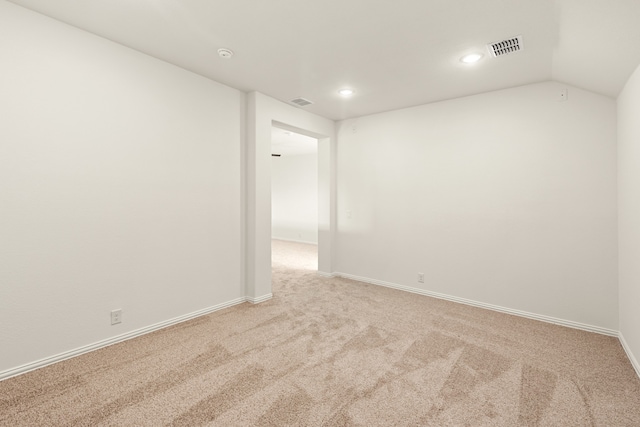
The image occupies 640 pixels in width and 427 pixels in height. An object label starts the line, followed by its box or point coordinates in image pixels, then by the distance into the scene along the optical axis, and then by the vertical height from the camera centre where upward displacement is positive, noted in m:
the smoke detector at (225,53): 2.70 +1.51
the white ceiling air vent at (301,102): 3.99 +1.55
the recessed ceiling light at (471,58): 2.69 +1.46
